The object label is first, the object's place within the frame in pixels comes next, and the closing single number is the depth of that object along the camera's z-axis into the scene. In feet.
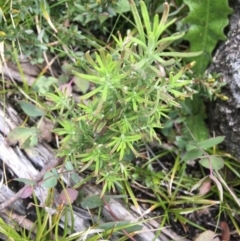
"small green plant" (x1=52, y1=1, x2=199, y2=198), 0.83
